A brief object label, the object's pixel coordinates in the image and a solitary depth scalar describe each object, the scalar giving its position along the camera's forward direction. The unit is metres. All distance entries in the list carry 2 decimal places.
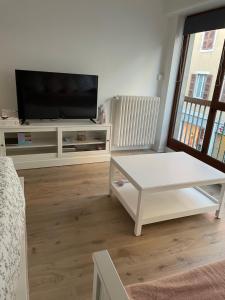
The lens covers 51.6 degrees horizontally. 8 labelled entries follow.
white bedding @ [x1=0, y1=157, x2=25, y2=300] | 0.85
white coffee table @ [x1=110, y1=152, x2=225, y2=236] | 1.87
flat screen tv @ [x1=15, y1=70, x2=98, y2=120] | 2.85
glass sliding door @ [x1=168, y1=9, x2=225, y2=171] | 3.01
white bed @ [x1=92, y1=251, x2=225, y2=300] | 0.73
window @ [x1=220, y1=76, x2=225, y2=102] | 2.95
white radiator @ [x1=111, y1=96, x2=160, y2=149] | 3.46
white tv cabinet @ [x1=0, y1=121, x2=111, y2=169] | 2.91
